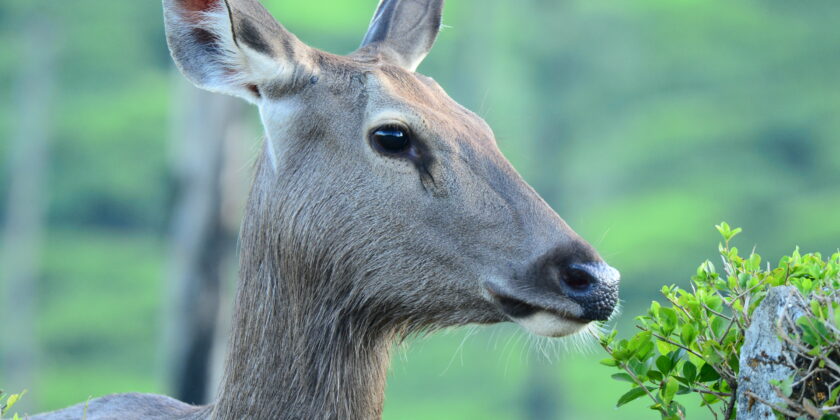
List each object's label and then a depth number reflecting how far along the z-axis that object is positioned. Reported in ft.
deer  28.58
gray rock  22.01
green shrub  24.17
